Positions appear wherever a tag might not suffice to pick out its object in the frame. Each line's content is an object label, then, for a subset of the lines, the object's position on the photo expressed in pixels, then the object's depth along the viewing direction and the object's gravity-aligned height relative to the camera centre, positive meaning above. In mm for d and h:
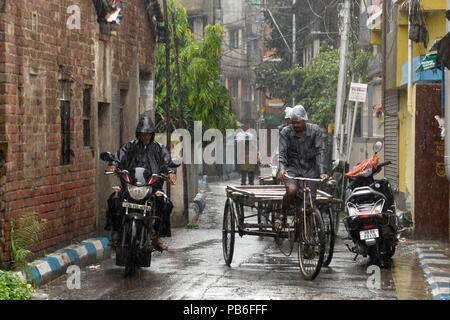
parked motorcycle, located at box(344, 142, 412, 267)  11047 -1260
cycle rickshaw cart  9789 -1179
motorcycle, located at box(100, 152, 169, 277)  10180 -1014
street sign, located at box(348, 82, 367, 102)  22366 +1066
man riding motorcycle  10836 -354
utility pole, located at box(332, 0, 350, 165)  22562 +1414
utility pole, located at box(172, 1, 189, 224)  17406 +131
